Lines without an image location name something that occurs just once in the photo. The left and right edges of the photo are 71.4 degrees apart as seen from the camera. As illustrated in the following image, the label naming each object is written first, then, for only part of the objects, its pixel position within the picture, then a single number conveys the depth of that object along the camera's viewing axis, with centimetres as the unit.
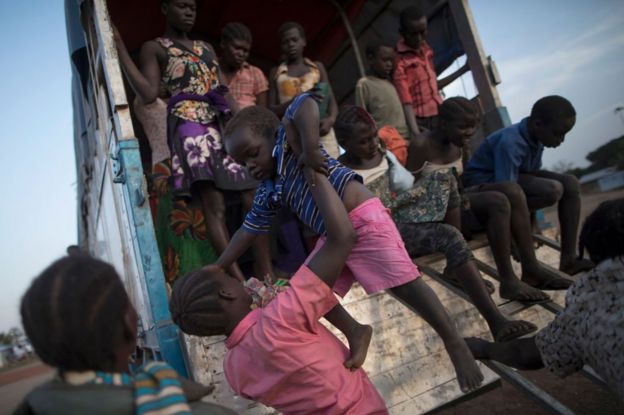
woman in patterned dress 275
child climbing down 168
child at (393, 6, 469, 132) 419
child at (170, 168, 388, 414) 125
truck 213
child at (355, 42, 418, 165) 408
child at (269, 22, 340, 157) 370
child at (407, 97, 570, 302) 259
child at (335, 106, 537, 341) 223
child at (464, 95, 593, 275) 297
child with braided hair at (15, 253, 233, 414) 78
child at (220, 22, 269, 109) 348
